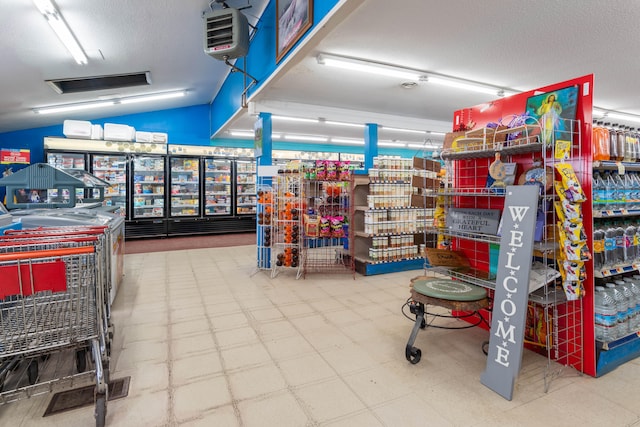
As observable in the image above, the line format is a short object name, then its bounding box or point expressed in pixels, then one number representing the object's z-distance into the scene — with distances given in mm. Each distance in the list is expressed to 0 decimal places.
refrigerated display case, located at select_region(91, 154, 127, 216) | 8281
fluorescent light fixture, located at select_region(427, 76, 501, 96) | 4766
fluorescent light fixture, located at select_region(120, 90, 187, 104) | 7418
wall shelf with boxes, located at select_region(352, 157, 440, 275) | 5301
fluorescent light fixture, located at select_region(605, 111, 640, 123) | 7116
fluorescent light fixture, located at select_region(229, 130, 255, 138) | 8961
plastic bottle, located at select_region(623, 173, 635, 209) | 2668
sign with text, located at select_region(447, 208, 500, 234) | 2594
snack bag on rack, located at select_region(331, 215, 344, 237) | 5094
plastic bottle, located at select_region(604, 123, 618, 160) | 2578
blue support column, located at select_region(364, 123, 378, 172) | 6906
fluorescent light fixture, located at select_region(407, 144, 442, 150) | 11347
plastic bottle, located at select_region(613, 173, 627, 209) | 2583
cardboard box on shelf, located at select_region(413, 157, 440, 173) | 2934
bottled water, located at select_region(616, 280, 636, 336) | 2570
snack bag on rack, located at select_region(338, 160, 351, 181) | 5188
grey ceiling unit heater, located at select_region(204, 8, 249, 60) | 4223
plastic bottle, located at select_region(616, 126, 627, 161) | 2611
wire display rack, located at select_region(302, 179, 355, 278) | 5094
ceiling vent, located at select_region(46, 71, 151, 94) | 5824
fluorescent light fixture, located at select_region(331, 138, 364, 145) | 10430
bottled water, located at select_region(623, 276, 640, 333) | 2619
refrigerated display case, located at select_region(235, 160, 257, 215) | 9914
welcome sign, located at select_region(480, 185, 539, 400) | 2062
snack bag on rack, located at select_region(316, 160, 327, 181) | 5137
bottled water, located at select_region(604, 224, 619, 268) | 2477
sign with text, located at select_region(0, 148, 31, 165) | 7453
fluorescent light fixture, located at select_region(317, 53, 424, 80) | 3982
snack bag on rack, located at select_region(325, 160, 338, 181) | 5158
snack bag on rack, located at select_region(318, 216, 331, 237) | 5078
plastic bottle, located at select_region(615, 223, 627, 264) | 2572
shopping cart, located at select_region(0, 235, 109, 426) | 1717
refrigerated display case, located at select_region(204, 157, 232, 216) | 9456
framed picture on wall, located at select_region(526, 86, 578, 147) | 2262
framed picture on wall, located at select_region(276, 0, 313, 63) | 3113
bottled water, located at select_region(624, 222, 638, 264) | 2639
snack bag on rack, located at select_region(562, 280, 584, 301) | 2195
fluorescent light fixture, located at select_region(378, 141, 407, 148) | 10719
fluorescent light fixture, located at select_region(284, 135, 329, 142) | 9930
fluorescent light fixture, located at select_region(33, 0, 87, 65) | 3266
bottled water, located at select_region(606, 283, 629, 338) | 2480
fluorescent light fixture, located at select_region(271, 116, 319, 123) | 6154
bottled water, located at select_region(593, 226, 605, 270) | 2408
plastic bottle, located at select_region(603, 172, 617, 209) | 2516
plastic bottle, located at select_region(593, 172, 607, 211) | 2451
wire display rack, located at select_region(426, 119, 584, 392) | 2299
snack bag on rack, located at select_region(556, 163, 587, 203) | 2113
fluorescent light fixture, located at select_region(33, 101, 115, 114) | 6806
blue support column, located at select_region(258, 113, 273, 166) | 5605
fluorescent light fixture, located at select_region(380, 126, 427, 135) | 7160
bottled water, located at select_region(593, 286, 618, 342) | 2373
